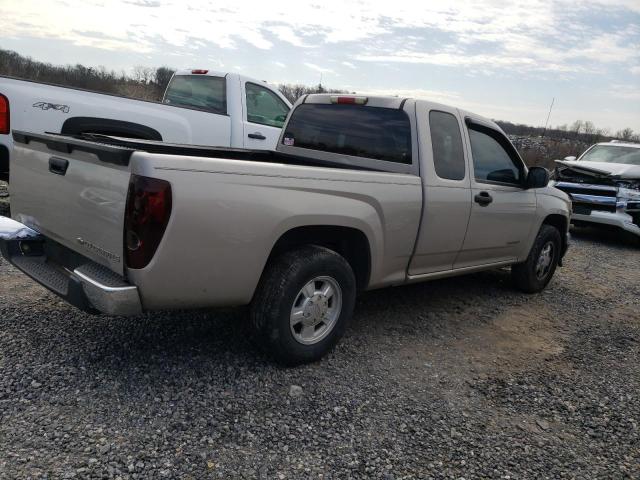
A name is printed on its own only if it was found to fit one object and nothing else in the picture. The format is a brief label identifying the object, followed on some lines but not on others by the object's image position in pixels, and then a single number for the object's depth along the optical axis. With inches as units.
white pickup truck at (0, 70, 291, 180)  213.6
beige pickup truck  107.7
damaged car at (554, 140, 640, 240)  374.6
